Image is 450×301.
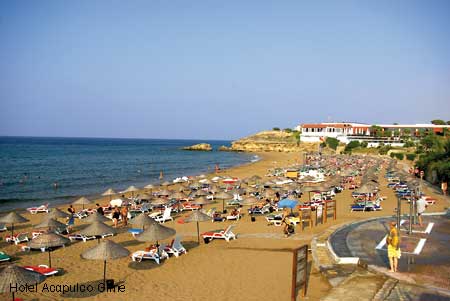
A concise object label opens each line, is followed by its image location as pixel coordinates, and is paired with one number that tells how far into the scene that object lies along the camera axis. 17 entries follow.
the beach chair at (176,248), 12.48
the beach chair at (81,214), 20.35
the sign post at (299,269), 7.56
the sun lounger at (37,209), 22.38
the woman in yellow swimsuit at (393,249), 9.17
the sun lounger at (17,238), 15.03
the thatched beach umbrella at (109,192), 23.16
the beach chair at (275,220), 16.97
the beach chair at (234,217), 18.83
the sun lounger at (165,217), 18.92
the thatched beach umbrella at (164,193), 23.31
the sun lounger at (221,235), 14.35
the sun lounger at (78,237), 15.25
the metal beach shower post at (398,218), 12.47
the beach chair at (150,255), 11.90
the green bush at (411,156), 54.31
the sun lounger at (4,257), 12.45
